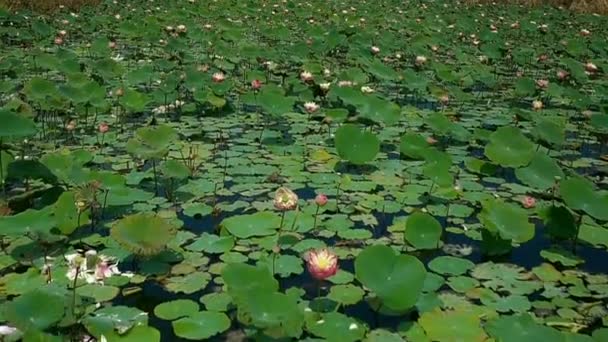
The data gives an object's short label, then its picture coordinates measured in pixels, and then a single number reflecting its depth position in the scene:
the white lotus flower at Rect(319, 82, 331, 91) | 4.55
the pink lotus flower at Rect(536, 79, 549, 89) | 4.86
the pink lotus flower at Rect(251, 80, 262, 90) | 4.22
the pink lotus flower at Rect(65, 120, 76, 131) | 3.67
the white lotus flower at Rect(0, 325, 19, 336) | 1.71
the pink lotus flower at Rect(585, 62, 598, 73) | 5.53
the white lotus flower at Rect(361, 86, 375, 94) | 4.57
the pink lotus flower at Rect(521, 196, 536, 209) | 2.91
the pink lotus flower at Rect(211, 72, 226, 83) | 4.43
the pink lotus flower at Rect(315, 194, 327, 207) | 2.65
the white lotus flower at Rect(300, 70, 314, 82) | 4.69
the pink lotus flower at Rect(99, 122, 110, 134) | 3.41
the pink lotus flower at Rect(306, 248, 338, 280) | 1.96
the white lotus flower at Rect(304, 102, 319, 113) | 4.01
